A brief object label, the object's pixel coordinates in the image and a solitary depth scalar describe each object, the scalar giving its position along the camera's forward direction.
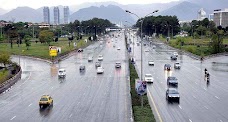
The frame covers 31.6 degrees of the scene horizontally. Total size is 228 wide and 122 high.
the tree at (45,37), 152.88
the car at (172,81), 58.00
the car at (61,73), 71.12
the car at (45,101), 43.78
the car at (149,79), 61.06
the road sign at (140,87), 39.55
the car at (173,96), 45.78
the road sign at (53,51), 98.69
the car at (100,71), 74.86
